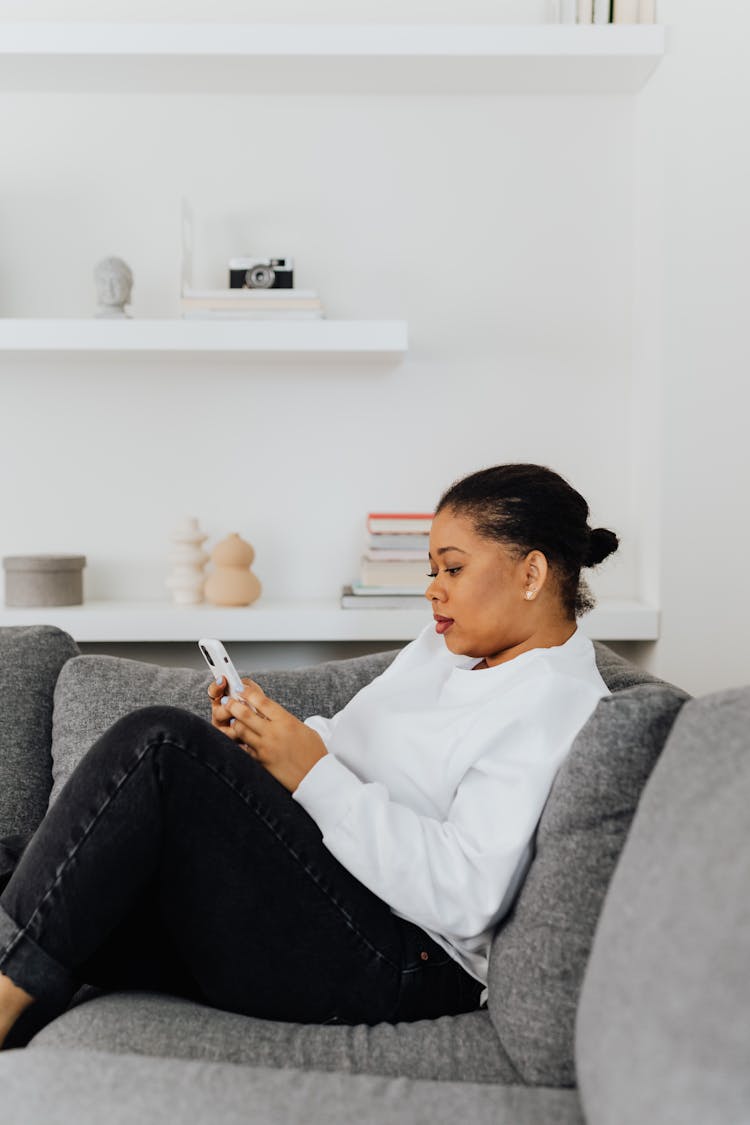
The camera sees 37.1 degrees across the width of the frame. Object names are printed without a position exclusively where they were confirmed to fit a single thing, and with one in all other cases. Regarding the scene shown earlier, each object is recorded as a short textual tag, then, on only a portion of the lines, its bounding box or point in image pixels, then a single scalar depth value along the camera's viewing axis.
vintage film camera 2.59
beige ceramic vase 2.58
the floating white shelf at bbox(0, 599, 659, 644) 2.49
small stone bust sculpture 2.55
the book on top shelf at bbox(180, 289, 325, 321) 2.51
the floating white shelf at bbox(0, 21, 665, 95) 2.43
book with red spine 2.58
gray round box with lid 2.54
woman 1.29
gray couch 0.86
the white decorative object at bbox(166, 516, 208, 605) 2.62
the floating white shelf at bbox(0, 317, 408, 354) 2.49
